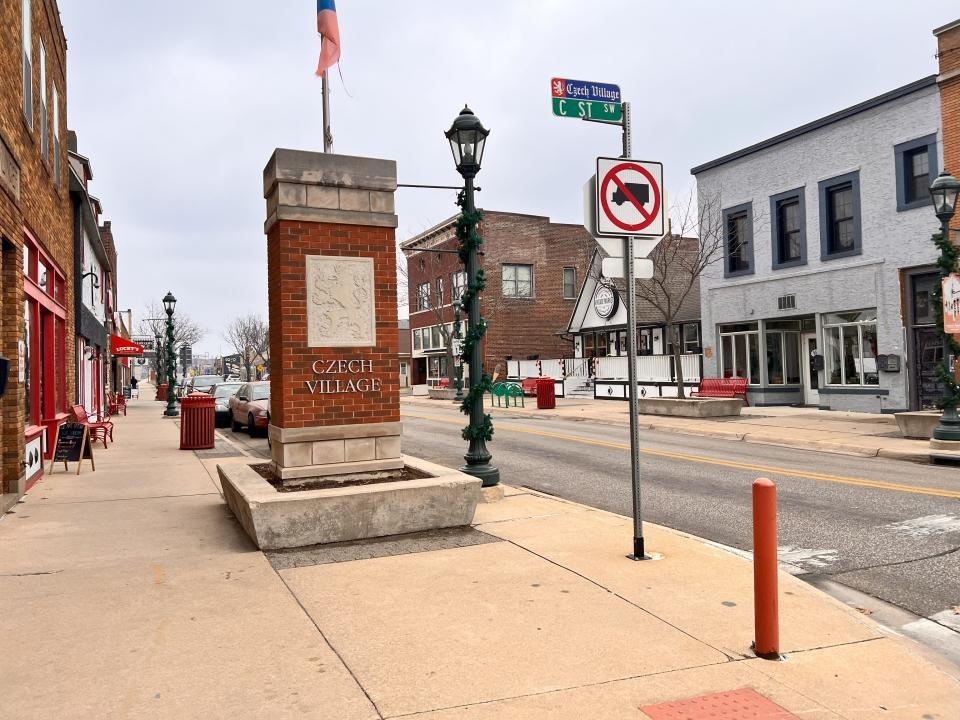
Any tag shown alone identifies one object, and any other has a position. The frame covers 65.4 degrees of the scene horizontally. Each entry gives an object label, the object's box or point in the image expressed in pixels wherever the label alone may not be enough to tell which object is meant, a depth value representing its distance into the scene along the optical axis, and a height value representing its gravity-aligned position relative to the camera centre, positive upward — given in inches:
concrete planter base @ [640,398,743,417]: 840.3 -47.3
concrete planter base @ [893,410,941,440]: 593.3 -50.9
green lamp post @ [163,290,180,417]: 1160.5 +5.3
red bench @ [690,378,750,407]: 948.3 -29.8
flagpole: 348.8 +116.5
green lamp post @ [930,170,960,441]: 538.8 +79.5
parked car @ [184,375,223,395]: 1448.1 -12.7
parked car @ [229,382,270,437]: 754.2 -32.5
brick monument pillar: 292.8 +23.9
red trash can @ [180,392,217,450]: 626.2 -38.0
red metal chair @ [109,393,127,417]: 1235.9 -42.0
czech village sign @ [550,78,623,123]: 263.1 +94.7
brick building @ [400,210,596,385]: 1727.4 +215.1
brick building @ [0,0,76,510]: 358.0 +84.7
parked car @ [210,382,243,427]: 913.5 -27.3
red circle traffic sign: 230.5 +52.9
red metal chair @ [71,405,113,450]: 601.3 -37.1
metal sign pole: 225.0 -7.1
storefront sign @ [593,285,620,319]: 1336.1 +121.5
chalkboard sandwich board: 472.2 -39.3
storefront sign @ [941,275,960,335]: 536.4 +38.8
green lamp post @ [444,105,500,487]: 362.0 +43.9
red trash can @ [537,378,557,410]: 1100.5 -36.8
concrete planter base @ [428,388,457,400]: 1556.3 -45.7
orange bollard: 161.0 -45.5
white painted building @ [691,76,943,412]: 777.6 +119.9
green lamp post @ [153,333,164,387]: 2529.3 +82.2
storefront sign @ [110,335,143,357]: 1352.1 +58.0
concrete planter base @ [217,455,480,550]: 254.2 -48.1
